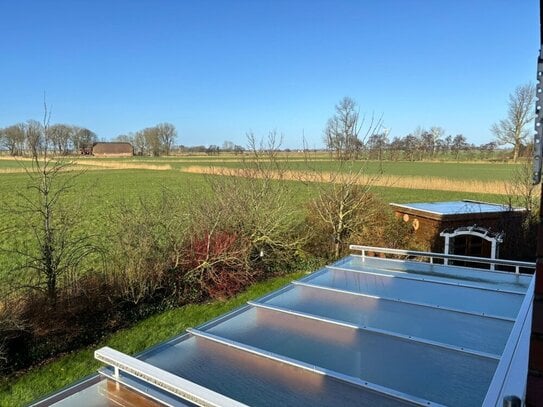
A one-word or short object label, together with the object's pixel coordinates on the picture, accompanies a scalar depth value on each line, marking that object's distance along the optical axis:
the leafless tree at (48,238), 6.56
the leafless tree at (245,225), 8.96
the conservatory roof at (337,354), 2.43
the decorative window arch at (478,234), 9.05
